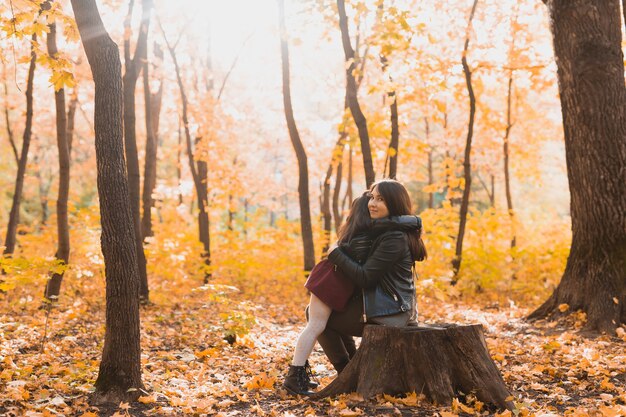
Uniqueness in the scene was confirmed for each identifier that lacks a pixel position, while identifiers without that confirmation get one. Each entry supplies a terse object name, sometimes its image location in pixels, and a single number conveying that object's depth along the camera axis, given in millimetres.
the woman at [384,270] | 4590
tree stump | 4262
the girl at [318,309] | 4762
